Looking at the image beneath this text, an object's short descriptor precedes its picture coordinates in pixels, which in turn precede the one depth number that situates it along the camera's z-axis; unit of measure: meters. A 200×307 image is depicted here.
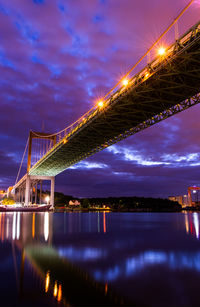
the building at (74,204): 129.38
